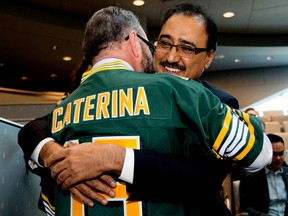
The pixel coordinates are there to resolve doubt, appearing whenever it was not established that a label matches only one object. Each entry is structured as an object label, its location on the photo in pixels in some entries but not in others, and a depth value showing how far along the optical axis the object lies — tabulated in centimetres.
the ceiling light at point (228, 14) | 648
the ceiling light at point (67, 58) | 740
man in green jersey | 86
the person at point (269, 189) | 347
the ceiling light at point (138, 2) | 590
